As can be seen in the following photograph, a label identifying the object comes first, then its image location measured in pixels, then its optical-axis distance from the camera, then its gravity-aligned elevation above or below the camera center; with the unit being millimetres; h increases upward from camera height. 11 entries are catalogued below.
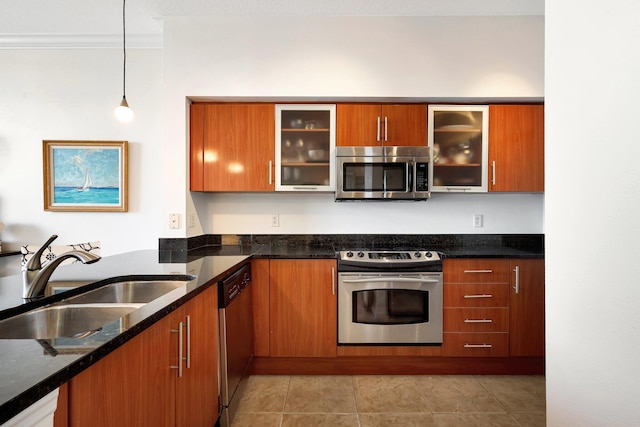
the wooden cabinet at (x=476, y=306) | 2404 -722
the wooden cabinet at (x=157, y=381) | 767 -526
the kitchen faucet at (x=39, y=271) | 1178 -226
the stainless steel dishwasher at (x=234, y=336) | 1736 -772
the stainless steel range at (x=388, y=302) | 2383 -684
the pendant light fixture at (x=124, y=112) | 2012 +624
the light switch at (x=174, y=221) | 2559 -82
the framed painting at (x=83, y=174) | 2904 +336
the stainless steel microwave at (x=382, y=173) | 2568 +305
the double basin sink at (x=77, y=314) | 1079 -395
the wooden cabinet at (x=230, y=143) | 2625 +556
